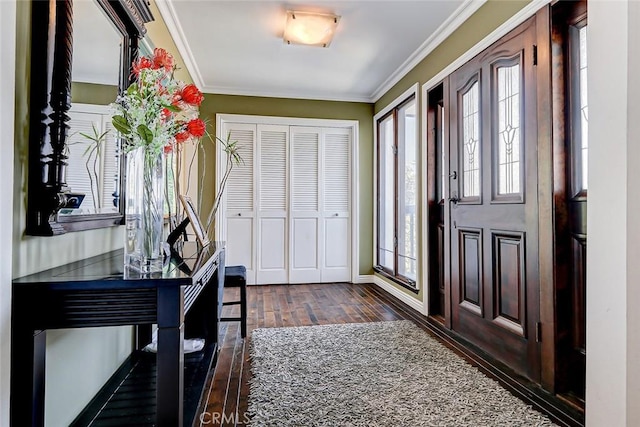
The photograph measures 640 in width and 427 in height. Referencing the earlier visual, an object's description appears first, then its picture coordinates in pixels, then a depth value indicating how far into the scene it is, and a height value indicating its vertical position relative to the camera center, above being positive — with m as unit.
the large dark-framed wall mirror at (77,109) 1.20 +0.43
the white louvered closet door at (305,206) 4.83 +0.20
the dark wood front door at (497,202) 2.10 +0.13
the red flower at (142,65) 1.41 +0.63
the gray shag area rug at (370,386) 1.69 -0.93
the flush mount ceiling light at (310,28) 2.81 +1.61
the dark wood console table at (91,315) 1.08 -0.30
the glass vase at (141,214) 1.37 +0.03
